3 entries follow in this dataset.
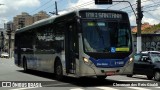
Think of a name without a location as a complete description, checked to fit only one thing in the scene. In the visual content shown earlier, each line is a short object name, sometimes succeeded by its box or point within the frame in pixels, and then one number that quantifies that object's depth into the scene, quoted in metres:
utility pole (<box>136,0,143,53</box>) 33.12
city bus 16.34
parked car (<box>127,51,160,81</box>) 19.59
